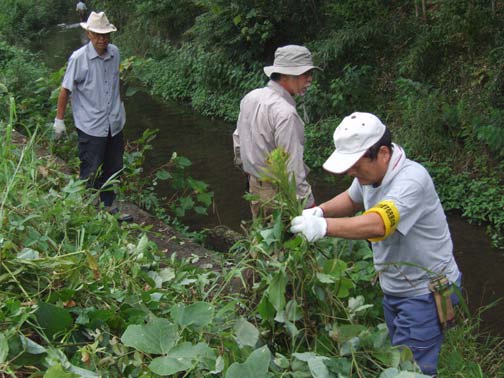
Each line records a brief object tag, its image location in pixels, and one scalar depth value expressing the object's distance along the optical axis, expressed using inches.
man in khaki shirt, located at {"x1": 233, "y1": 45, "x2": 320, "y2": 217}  165.3
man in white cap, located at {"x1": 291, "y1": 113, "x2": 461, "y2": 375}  104.6
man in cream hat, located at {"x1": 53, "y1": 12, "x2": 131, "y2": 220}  218.2
